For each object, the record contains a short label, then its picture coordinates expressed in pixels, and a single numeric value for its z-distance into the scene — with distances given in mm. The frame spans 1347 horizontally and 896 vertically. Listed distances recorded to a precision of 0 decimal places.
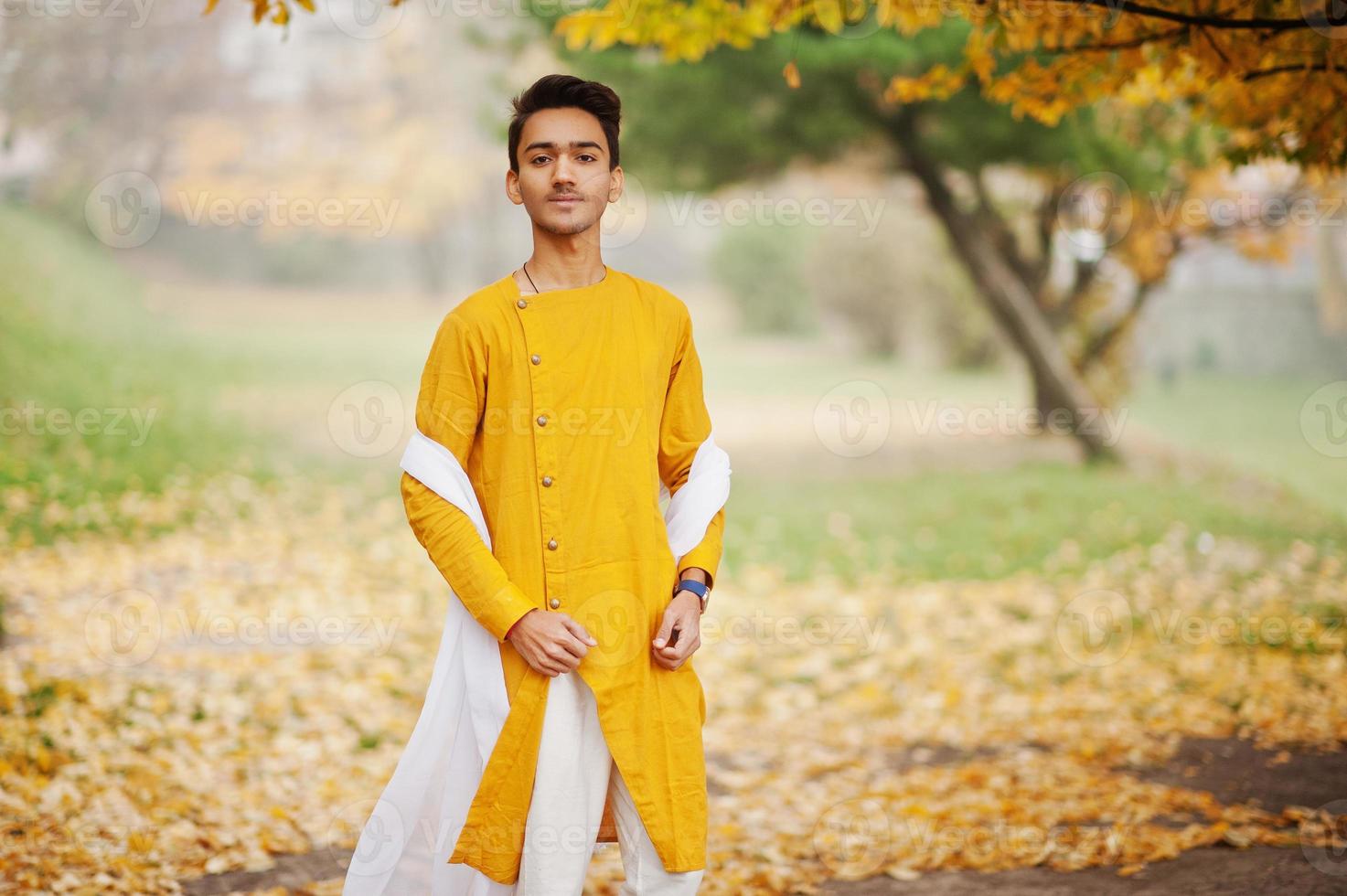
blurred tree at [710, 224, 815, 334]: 20688
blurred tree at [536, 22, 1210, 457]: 8820
